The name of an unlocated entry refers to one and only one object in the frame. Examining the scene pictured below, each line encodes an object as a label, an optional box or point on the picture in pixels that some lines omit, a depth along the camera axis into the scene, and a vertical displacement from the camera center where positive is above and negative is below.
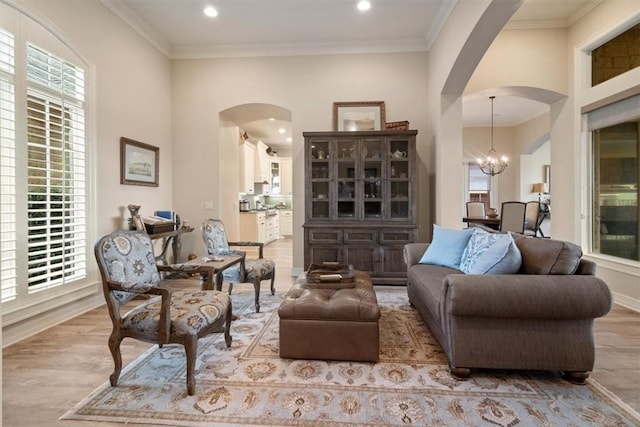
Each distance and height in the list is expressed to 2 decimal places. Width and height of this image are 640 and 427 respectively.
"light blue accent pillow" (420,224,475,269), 3.14 -0.37
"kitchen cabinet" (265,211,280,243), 8.81 -0.47
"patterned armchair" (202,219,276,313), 3.40 -0.58
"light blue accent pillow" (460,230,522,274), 2.29 -0.34
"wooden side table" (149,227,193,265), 4.30 -0.44
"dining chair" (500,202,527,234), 5.70 -0.13
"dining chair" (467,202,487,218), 7.32 +0.00
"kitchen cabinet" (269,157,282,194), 10.20 +1.10
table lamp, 8.15 +0.55
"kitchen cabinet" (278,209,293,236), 10.42 -0.36
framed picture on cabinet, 4.87 +1.44
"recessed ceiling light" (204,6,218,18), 4.01 +2.51
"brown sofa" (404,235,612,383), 1.98 -0.66
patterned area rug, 1.80 -1.13
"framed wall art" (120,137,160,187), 4.04 +0.65
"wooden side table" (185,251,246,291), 2.63 -0.47
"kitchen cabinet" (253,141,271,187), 9.03 +1.33
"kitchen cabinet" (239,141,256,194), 7.99 +1.11
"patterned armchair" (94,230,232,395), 2.00 -0.65
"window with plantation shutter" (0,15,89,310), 2.68 +0.38
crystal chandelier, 7.68 +1.14
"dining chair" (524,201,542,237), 6.19 -0.18
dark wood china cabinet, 4.39 +0.15
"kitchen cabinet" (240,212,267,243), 7.89 -0.37
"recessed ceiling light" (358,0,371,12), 3.87 +2.49
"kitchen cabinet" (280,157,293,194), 10.53 +1.03
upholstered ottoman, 2.32 -0.86
